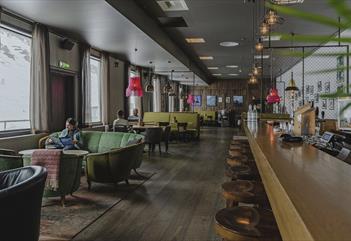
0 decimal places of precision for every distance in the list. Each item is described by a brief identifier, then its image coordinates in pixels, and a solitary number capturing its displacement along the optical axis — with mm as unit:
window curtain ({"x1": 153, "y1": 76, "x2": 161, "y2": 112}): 16422
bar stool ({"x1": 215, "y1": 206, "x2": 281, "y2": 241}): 1613
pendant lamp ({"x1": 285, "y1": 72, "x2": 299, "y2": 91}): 8629
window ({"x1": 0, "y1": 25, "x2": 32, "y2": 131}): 6090
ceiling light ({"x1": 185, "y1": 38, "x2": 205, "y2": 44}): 9797
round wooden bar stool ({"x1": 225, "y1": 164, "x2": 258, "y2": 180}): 3036
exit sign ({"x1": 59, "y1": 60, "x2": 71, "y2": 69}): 7674
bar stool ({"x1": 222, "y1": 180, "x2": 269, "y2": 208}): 2258
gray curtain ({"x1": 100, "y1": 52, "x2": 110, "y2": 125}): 9922
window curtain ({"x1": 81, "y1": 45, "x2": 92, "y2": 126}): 8602
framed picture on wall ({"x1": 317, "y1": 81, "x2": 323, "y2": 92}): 9873
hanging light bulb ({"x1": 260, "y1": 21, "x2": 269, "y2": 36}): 4504
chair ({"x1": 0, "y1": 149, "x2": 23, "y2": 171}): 4215
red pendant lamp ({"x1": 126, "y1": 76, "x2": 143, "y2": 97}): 8336
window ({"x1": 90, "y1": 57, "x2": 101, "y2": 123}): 9828
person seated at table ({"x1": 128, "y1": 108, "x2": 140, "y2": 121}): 11613
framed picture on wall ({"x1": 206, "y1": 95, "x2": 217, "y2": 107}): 23873
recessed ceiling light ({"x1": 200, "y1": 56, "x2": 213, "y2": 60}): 13338
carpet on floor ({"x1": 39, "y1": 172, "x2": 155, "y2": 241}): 3498
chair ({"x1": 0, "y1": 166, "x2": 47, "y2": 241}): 2260
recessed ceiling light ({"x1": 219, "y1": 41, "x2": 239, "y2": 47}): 10186
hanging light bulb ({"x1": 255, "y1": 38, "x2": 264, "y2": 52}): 6036
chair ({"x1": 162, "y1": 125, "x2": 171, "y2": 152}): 9868
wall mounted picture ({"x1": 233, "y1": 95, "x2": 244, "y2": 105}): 23231
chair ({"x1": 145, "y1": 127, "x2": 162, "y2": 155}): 9125
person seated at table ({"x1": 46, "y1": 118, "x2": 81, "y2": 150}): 6012
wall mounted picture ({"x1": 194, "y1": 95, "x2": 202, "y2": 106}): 24125
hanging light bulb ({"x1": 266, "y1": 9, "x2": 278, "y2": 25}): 4254
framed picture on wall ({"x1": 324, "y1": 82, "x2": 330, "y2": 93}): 9053
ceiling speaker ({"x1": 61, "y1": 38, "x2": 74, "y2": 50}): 7652
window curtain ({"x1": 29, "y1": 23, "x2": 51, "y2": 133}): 6492
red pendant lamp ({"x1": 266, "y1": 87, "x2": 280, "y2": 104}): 11323
